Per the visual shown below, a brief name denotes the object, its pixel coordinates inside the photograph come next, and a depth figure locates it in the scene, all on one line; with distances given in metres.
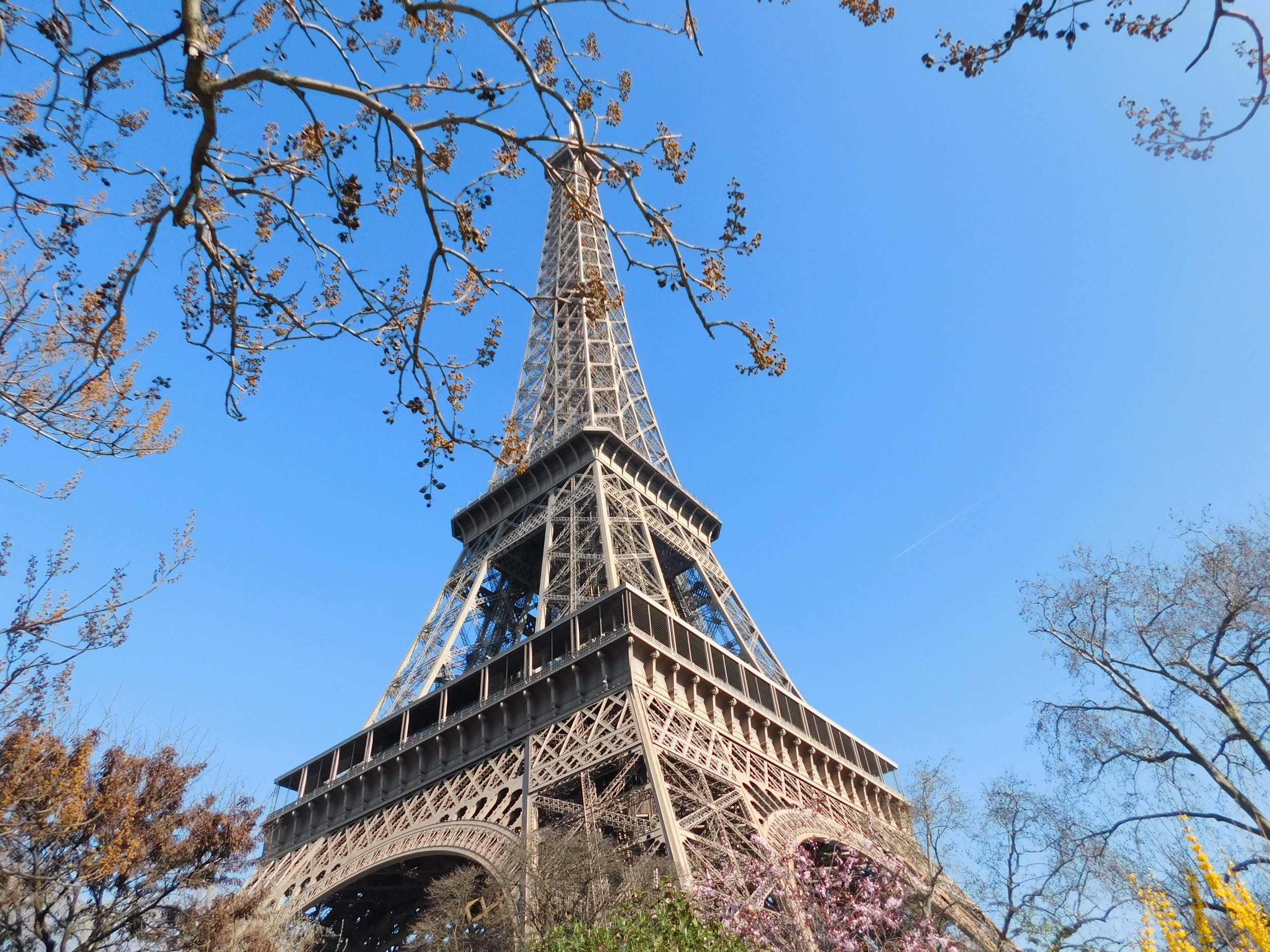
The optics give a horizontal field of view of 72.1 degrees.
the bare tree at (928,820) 16.33
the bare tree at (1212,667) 14.17
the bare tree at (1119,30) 5.29
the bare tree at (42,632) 8.30
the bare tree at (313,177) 6.20
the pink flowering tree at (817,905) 14.91
